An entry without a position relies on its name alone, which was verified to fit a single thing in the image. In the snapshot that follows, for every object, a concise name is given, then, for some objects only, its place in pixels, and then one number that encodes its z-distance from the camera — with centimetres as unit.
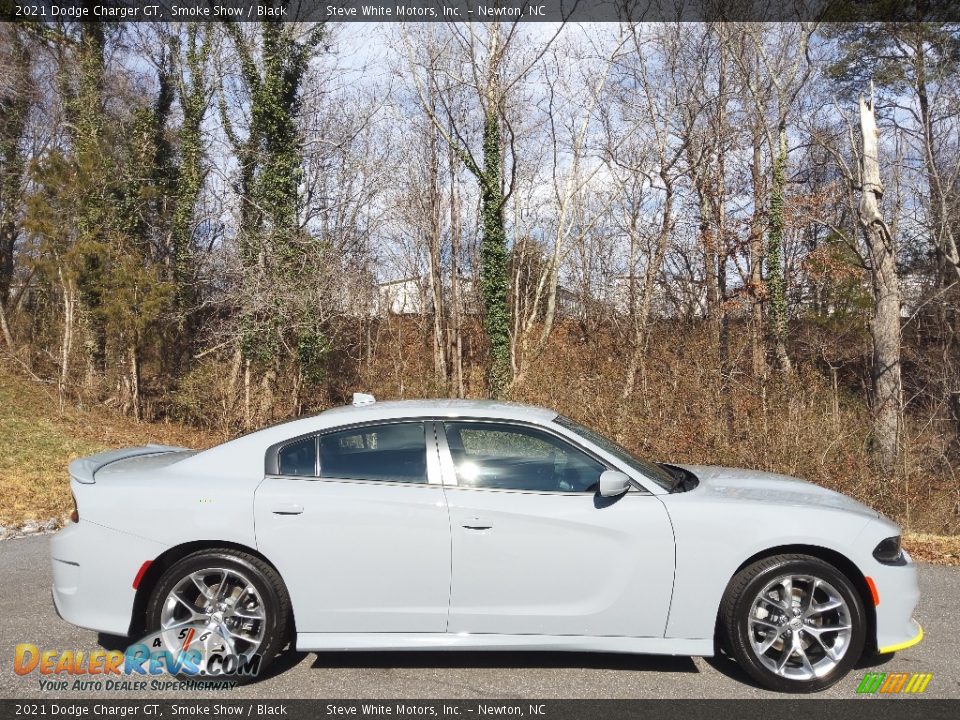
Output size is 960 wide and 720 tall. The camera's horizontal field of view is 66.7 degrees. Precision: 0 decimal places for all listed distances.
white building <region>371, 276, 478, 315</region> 2503
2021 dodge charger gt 388
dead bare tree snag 1441
